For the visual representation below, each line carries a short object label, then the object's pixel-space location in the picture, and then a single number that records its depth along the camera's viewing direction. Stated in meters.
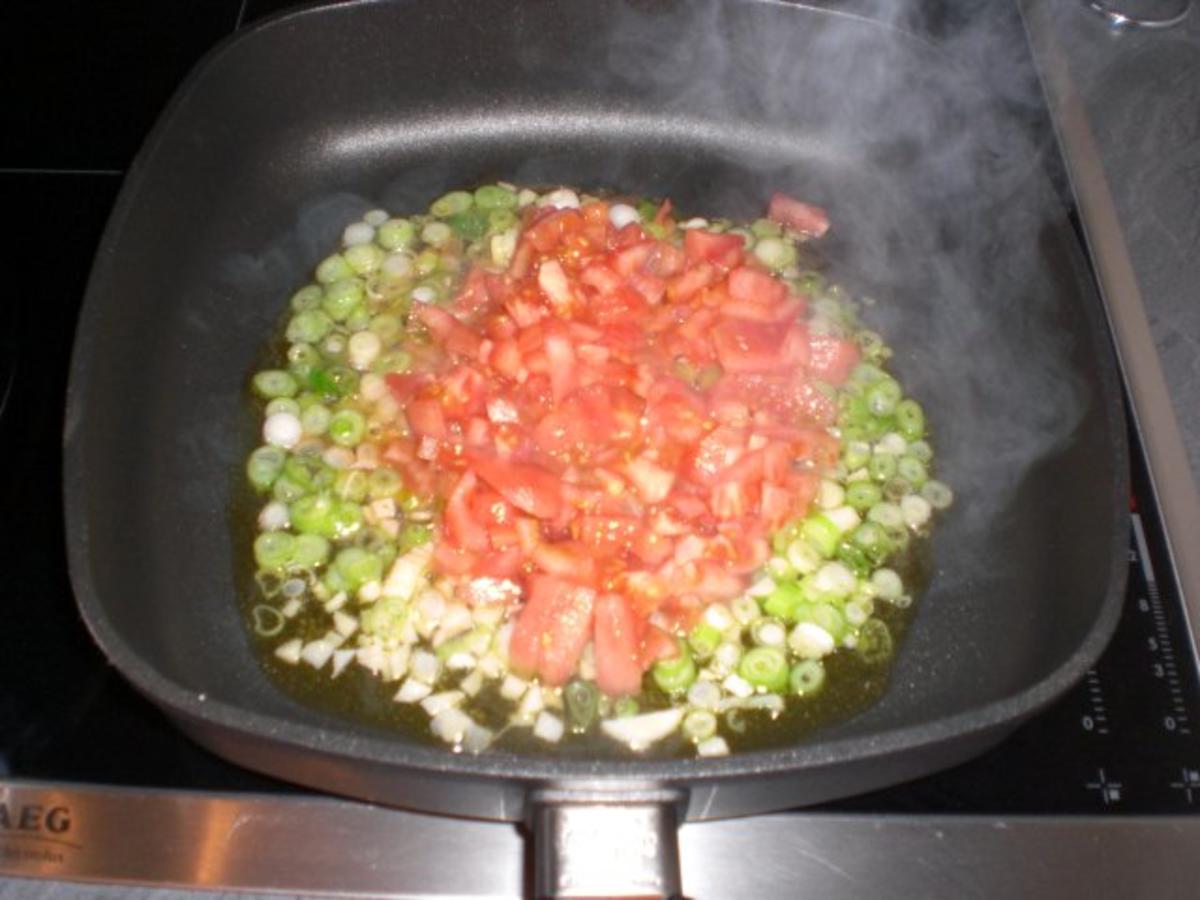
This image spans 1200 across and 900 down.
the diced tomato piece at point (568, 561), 0.45
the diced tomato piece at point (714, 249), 0.53
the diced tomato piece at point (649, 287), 0.51
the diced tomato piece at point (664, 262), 0.52
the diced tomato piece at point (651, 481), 0.46
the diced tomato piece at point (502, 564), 0.46
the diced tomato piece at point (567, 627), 0.44
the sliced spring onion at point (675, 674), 0.45
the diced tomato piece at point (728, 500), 0.46
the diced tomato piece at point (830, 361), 0.52
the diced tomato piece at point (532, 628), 0.44
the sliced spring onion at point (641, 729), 0.44
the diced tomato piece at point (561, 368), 0.48
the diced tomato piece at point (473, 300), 0.52
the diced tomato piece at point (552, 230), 0.52
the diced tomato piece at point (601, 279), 0.50
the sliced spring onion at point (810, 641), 0.46
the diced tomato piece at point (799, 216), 0.56
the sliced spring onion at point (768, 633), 0.46
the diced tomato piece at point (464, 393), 0.48
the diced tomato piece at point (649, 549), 0.45
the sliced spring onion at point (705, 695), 0.44
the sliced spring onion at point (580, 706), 0.44
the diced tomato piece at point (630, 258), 0.51
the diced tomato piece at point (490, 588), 0.46
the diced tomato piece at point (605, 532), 0.45
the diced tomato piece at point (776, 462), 0.47
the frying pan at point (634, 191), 0.37
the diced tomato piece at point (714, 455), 0.47
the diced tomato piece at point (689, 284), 0.51
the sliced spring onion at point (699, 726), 0.44
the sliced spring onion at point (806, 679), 0.45
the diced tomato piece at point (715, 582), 0.46
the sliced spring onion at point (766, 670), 0.45
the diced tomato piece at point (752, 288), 0.51
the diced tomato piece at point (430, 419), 0.48
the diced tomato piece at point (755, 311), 0.51
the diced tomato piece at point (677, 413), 0.47
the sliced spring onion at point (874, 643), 0.46
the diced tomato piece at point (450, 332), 0.50
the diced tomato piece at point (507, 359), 0.48
